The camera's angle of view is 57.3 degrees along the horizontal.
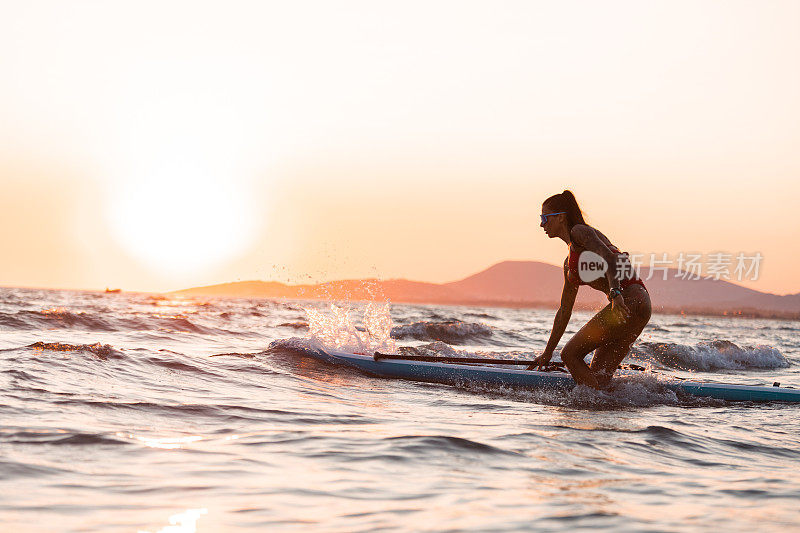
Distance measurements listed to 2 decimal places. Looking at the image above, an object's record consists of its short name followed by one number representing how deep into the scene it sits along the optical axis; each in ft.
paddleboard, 27.04
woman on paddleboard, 21.86
